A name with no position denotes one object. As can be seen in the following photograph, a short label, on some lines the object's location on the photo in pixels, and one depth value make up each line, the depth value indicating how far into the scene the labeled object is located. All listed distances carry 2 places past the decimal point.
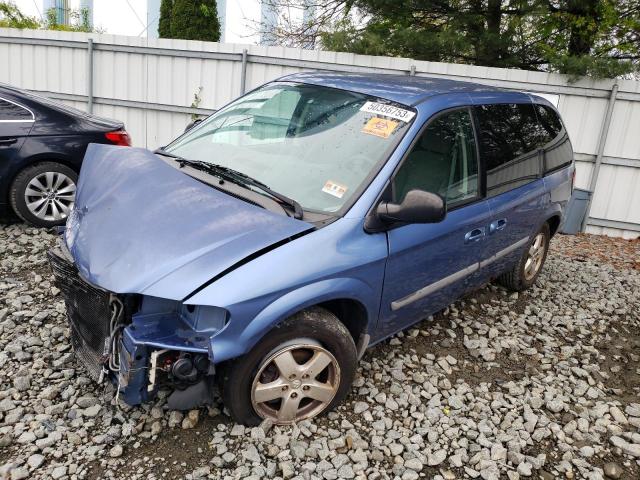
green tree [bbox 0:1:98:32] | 12.60
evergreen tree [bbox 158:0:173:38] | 12.49
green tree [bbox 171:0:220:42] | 11.56
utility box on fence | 7.39
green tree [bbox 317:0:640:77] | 9.10
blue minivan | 2.52
